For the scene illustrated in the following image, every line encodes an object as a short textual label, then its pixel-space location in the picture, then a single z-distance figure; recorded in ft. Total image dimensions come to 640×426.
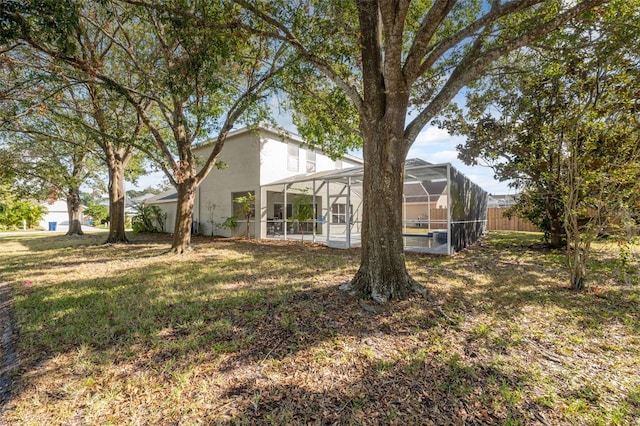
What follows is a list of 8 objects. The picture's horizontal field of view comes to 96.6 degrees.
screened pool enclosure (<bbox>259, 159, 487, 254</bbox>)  32.80
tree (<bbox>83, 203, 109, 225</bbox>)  126.93
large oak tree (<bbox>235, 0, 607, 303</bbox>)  13.20
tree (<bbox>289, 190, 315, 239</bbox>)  42.91
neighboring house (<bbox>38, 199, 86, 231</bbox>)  123.83
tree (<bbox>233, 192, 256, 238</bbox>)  45.49
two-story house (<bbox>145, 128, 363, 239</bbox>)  47.80
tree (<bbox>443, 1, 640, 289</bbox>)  15.11
